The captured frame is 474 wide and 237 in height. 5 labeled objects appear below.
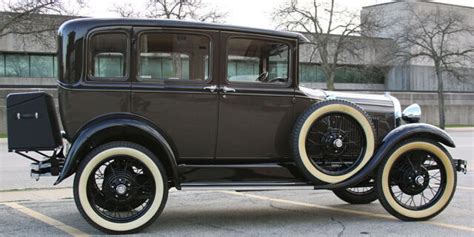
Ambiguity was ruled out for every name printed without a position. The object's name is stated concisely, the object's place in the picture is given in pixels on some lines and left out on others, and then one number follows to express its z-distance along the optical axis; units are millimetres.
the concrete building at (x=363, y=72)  37906
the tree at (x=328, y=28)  36969
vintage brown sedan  5977
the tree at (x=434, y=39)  36781
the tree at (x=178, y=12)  33250
